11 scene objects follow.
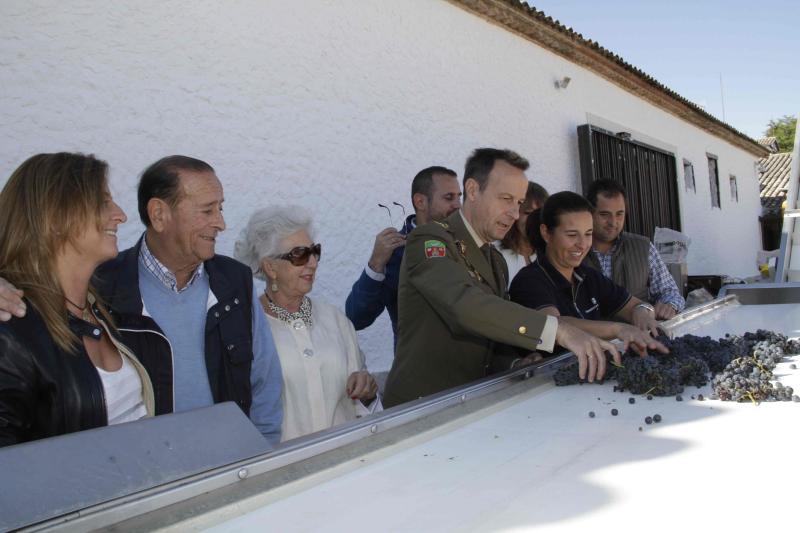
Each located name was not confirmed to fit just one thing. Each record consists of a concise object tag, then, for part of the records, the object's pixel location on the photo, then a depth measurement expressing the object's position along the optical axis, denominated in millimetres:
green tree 41156
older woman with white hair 2420
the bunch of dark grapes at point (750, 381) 1761
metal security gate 9227
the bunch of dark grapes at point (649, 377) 1871
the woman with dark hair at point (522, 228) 3713
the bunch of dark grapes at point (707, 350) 2080
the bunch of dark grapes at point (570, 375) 2086
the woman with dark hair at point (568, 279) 2854
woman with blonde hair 1511
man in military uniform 2166
